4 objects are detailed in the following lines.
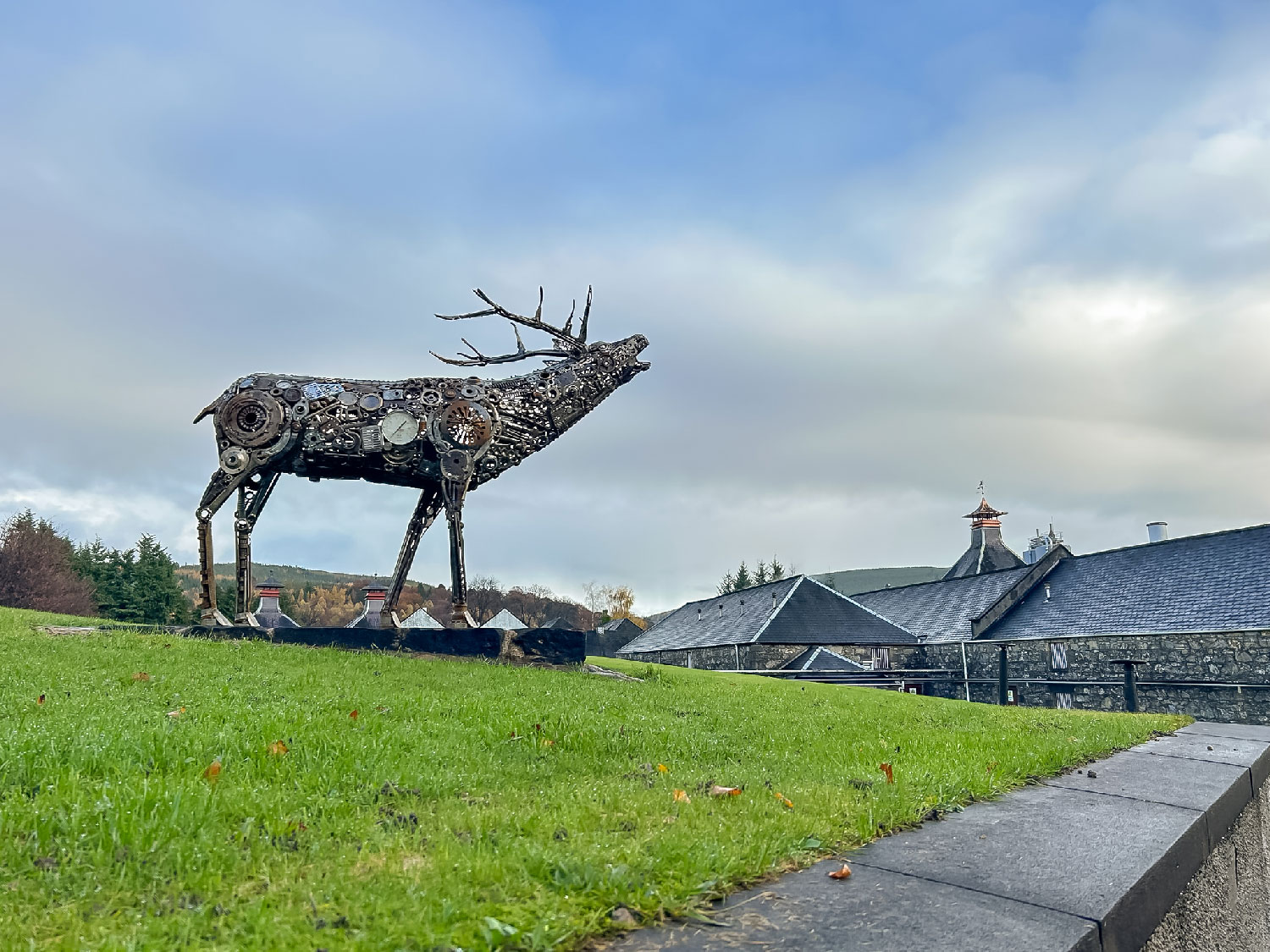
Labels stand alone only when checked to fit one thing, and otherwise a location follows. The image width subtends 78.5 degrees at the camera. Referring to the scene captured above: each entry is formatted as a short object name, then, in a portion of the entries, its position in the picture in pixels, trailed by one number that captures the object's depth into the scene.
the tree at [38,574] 37.66
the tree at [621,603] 95.79
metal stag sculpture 11.02
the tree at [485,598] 75.09
